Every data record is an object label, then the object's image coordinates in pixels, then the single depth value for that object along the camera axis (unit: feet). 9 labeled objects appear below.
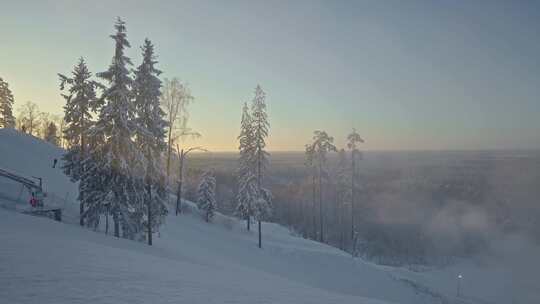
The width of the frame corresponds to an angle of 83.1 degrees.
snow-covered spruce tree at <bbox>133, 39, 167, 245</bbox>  64.54
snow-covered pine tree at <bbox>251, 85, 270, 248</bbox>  104.94
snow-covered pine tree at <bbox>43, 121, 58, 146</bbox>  177.34
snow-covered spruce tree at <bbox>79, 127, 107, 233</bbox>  60.90
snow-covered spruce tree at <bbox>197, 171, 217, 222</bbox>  118.11
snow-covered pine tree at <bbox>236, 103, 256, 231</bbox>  108.17
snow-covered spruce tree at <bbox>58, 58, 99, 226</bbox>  74.64
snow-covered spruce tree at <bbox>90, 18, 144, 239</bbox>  60.64
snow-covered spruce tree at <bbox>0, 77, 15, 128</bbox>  150.51
